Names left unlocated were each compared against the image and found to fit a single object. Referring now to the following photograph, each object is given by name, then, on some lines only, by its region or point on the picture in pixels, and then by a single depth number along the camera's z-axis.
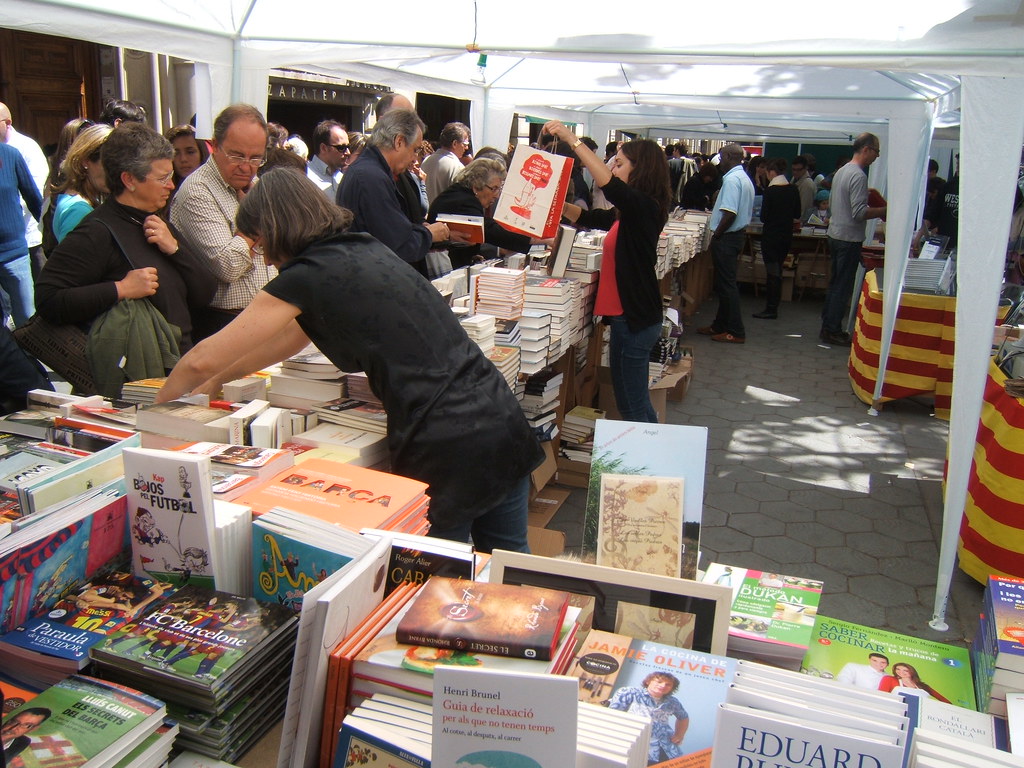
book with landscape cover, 1.55
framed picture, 1.31
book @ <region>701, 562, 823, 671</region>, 1.40
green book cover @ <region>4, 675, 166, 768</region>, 1.02
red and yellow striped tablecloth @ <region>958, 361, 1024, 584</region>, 3.49
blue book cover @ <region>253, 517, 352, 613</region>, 1.35
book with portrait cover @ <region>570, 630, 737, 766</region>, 1.13
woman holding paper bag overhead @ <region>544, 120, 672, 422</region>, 4.05
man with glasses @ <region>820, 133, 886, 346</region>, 7.89
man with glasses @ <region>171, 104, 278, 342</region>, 3.05
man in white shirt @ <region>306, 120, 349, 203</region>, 6.57
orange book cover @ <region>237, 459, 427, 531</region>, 1.66
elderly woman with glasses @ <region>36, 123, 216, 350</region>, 2.57
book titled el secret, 1.15
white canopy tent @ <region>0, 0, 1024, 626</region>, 3.10
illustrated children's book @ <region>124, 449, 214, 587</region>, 1.34
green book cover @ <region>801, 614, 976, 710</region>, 1.41
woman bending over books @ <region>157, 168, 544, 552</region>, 2.05
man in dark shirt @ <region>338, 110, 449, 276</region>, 3.61
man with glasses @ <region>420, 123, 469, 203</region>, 6.26
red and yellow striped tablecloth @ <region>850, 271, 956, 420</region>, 6.00
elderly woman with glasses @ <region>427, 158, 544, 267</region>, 4.72
